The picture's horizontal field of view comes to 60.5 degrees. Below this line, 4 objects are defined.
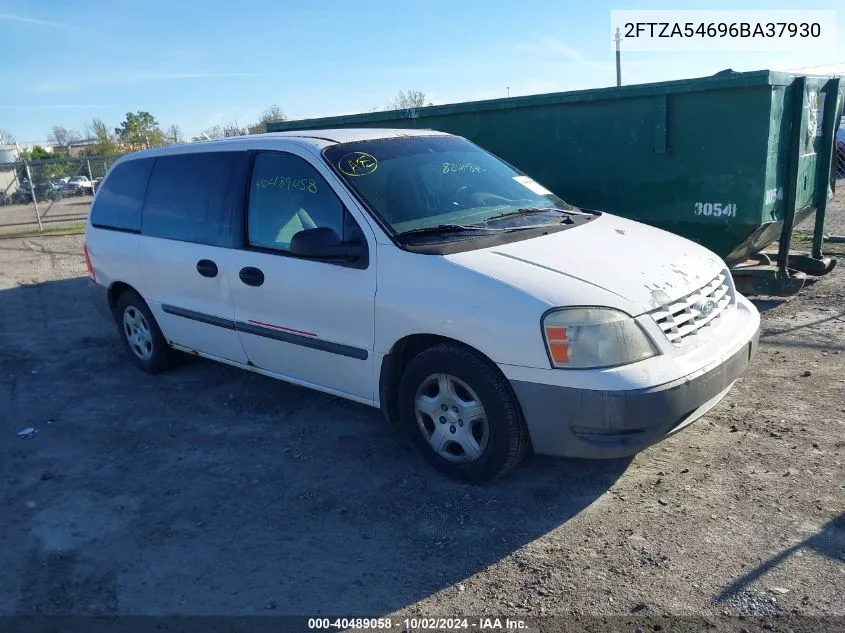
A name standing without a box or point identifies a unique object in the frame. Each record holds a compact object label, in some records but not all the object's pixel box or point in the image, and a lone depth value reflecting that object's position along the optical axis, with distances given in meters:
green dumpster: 6.23
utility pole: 31.55
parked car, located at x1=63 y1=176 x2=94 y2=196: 30.39
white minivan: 3.35
